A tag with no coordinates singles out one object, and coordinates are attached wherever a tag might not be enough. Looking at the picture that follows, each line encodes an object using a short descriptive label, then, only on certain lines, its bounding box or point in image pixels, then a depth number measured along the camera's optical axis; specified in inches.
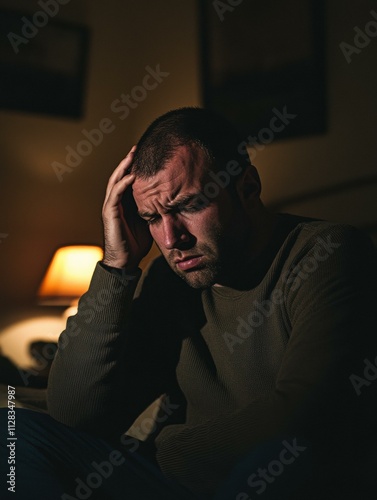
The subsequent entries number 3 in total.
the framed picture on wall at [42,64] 102.0
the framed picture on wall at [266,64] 81.9
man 36.6
